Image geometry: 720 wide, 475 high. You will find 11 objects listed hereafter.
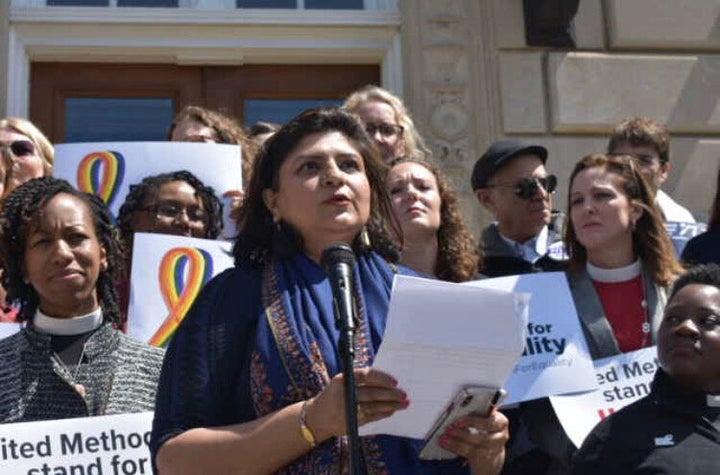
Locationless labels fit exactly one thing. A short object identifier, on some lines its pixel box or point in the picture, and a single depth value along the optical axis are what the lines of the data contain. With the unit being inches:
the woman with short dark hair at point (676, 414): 168.9
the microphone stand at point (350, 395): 112.7
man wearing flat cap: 228.8
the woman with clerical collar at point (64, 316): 169.6
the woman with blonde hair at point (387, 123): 247.1
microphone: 118.6
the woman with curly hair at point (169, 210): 223.8
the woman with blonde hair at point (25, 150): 240.9
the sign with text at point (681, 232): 238.0
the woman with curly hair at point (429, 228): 208.5
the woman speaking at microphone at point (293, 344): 130.2
